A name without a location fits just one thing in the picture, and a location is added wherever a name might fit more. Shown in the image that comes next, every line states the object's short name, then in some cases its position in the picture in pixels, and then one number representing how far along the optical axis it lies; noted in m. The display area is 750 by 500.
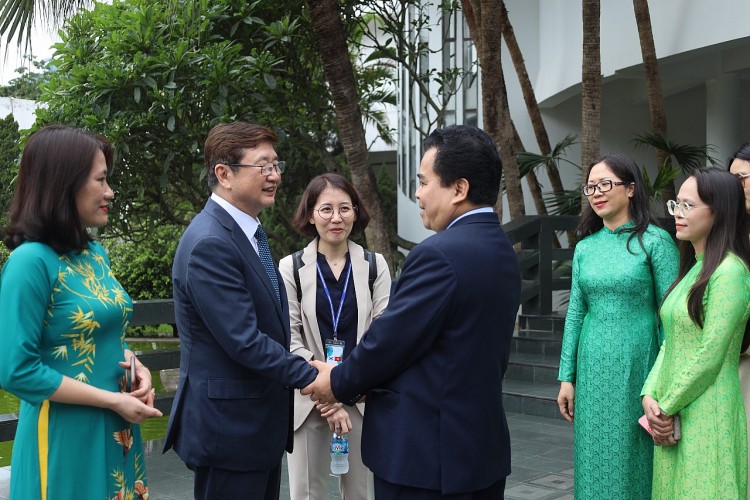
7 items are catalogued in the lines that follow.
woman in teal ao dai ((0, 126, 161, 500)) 2.58
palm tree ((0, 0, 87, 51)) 8.32
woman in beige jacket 3.97
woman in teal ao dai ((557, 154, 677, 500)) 3.80
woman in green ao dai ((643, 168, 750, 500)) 3.25
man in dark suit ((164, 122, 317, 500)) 2.92
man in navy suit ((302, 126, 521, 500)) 2.68
